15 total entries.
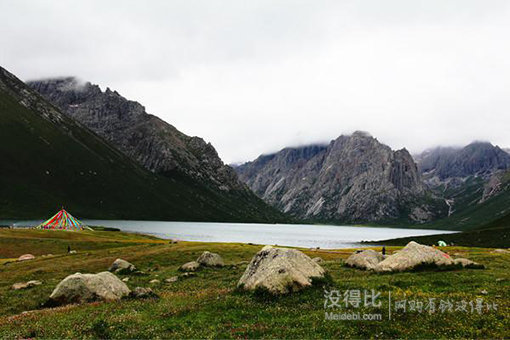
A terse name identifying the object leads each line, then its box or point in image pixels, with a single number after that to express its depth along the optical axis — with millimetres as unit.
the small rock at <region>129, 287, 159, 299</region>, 29234
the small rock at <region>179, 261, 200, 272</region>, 47969
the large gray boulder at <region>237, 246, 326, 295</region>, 25562
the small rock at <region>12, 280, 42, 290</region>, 39000
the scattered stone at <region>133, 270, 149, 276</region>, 46625
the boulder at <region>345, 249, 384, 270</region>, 41156
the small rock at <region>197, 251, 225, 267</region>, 51812
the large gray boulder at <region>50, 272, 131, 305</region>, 29500
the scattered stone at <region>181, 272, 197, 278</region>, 43547
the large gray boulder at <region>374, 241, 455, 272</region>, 35125
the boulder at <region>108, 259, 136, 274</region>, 47188
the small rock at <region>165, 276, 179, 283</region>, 40153
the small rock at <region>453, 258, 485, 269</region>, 36272
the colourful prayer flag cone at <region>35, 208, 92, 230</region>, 139012
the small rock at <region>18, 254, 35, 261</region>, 65088
